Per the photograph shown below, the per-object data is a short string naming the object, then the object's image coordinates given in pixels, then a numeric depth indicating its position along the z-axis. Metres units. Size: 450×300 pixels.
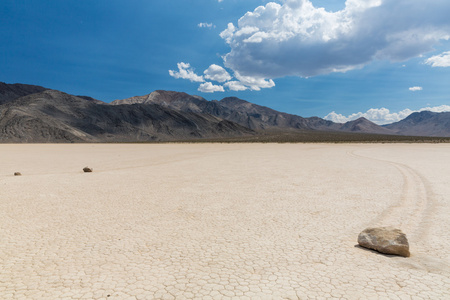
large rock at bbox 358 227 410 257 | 4.60
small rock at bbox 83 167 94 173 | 15.53
